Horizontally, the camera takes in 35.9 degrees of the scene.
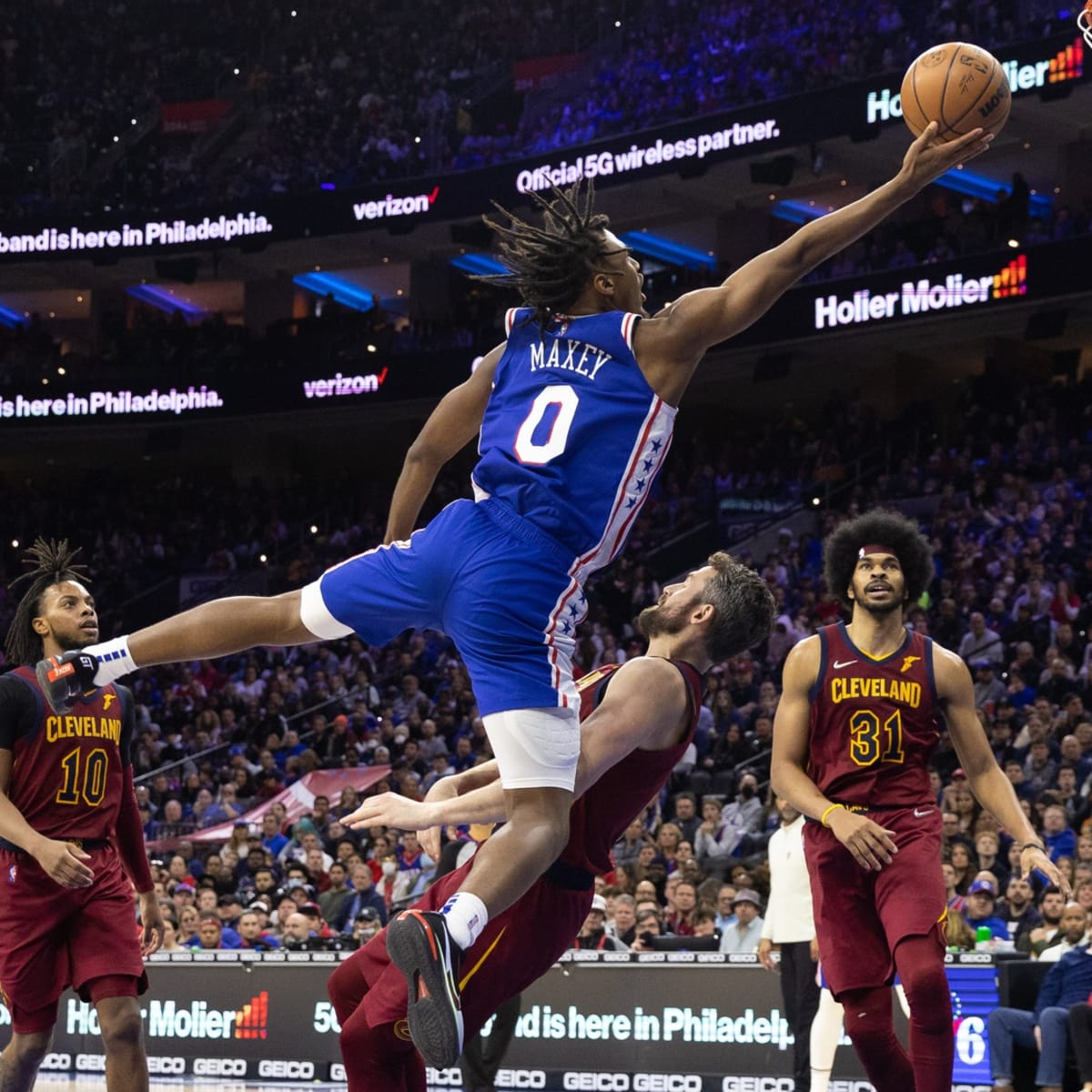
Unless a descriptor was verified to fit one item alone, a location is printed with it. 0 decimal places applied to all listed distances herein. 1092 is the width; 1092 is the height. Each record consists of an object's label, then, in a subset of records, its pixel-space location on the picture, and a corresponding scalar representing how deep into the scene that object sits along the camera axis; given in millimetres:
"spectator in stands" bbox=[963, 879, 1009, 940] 11742
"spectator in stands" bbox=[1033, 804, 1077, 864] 12844
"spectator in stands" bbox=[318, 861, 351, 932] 14847
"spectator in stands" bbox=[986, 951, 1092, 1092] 9789
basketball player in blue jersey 4805
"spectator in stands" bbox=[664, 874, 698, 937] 13250
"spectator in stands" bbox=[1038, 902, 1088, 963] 10406
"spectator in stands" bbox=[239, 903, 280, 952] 14406
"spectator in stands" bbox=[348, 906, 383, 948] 13375
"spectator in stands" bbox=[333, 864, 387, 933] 14664
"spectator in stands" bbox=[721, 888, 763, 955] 12078
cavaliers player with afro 6176
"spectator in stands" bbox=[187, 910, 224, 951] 14812
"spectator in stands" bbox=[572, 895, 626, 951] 12602
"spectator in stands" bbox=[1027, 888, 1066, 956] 10820
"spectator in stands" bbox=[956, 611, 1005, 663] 18391
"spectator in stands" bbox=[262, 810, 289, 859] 18266
